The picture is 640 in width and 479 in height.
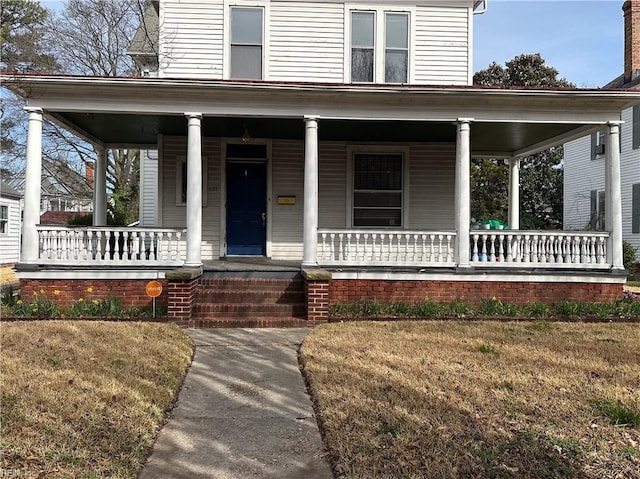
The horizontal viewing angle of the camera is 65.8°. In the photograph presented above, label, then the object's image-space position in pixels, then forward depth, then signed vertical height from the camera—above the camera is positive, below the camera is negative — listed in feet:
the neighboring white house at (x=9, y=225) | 68.06 +2.45
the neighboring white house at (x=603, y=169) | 60.63 +11.31
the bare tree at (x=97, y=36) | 66.49 +28.70
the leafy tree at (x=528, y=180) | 98.99 +13.95
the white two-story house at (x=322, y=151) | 28.73 +7.09
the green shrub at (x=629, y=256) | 53.88 -0.69
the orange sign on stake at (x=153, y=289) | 25.44 -2.33
